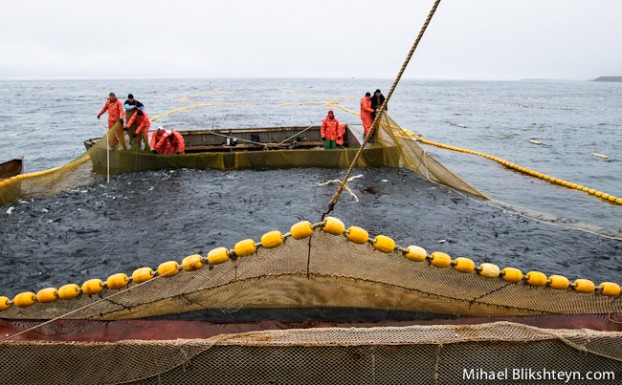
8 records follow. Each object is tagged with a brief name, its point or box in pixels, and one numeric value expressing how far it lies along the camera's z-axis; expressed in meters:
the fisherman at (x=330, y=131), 15.04
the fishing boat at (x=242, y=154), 13.19
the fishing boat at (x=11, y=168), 11.50
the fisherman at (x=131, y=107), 13.25
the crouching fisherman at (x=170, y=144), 13.77
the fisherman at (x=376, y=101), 14.42
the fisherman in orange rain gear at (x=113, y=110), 13.73
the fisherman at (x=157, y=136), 13.93
